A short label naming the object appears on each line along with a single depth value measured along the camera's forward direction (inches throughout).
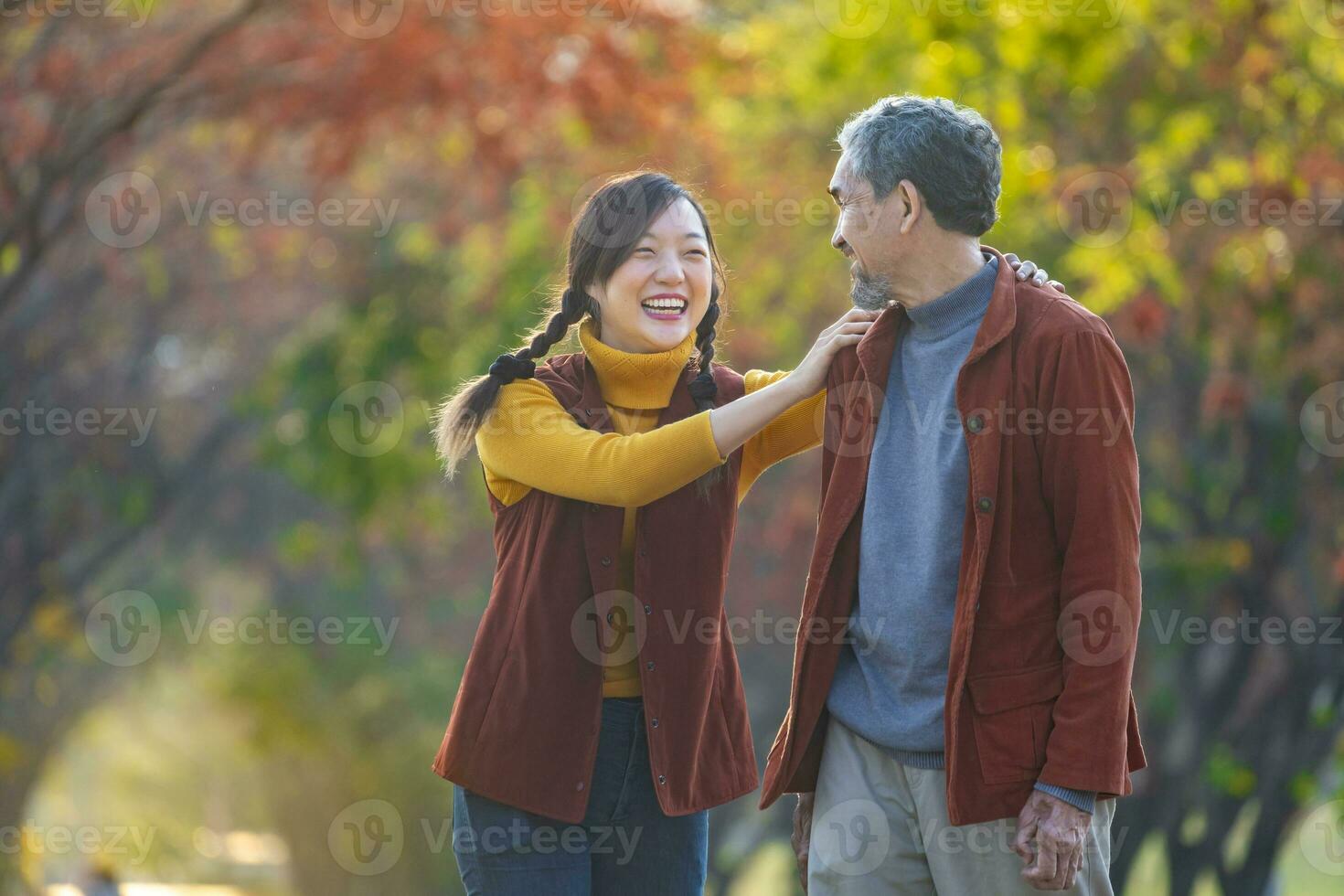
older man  285.7
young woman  320.8
